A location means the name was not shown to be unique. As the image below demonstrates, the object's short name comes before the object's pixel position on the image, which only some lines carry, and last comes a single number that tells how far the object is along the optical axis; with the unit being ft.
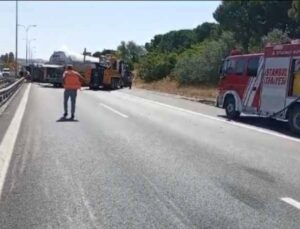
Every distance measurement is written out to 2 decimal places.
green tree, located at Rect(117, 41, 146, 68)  364.01
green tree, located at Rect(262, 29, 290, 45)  122.62
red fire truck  55.67
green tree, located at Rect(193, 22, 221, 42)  361.57
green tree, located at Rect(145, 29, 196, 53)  381.60
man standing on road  63.26
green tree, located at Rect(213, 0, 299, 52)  164.14
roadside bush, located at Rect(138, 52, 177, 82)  233.96
